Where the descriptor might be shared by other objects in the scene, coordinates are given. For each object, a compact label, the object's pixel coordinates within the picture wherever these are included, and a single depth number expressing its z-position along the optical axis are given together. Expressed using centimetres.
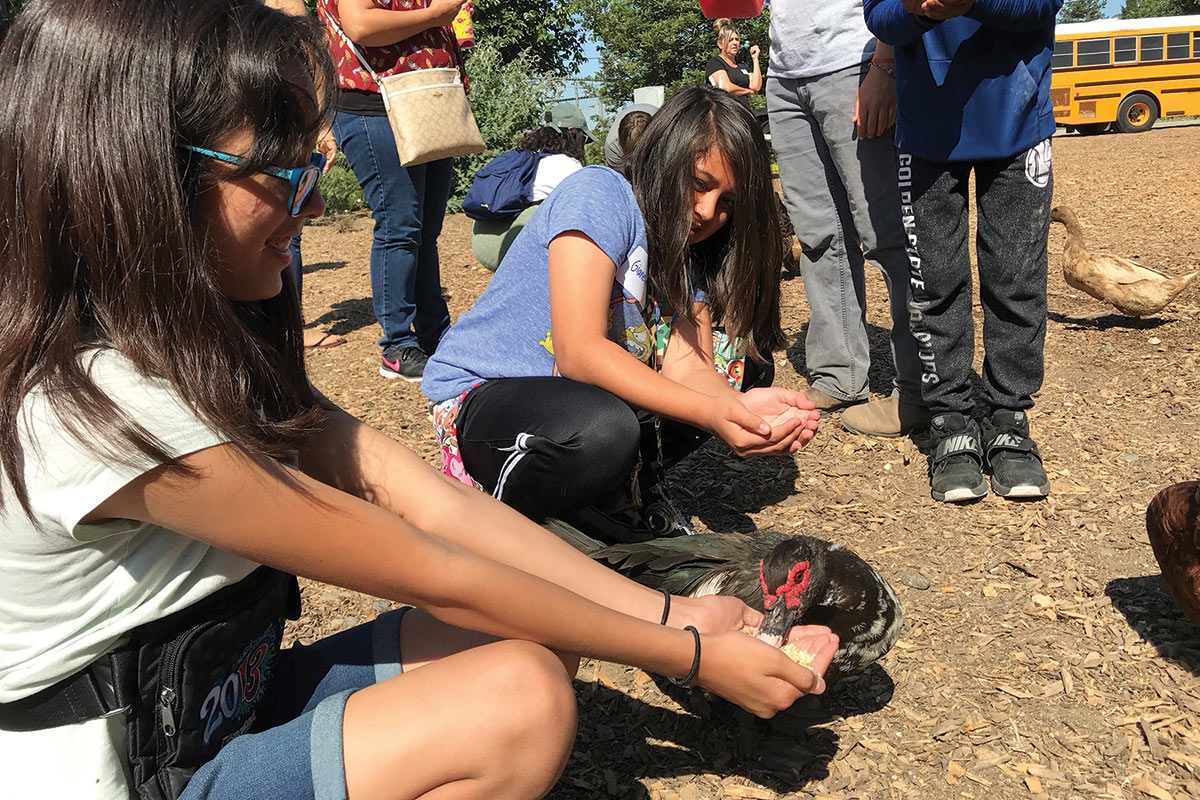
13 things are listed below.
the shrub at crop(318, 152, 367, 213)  1191
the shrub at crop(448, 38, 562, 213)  1251
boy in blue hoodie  311
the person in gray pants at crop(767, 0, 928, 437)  379
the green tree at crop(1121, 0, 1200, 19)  4116
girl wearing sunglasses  125
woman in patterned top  422
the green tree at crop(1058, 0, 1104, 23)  7456
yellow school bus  2100
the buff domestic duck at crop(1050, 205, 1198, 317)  512
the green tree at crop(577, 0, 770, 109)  3372
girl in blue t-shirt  257
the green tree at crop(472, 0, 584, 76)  2022
